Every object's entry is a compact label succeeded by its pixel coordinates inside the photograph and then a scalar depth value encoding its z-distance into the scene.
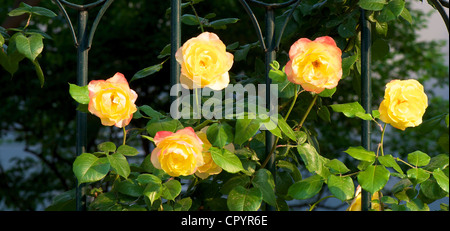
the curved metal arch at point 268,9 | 1.53
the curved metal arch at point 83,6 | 1.56
